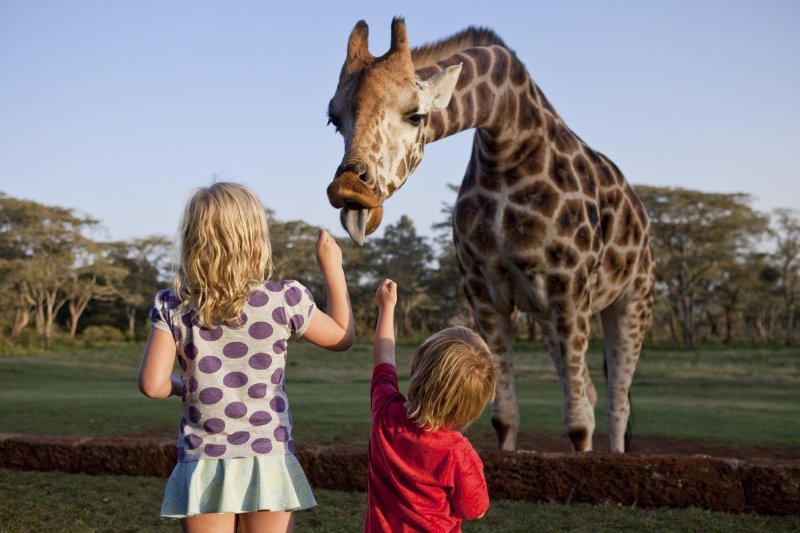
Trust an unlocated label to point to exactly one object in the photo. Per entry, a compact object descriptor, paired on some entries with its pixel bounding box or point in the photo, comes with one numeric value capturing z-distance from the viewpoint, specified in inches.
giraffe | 185.8
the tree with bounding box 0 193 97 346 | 1705.8
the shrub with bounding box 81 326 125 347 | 1558.8
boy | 90.2
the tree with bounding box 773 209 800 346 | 1861.5
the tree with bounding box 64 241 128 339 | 1793.8
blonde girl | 93.2
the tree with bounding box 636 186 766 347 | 1734.7
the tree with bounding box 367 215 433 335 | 2079.2
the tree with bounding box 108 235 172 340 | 1942.7
